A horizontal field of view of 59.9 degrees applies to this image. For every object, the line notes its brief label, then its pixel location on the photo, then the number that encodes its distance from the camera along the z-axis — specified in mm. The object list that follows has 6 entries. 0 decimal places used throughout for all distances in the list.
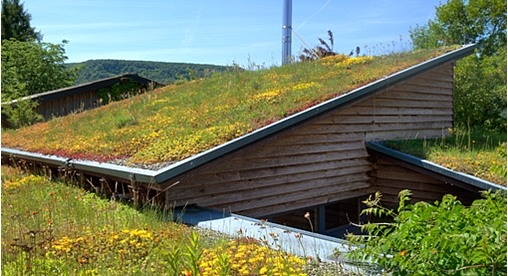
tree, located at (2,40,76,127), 28422
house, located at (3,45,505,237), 6730
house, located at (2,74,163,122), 19375
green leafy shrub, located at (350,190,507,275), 2643
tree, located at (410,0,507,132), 19516
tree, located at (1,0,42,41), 39656
